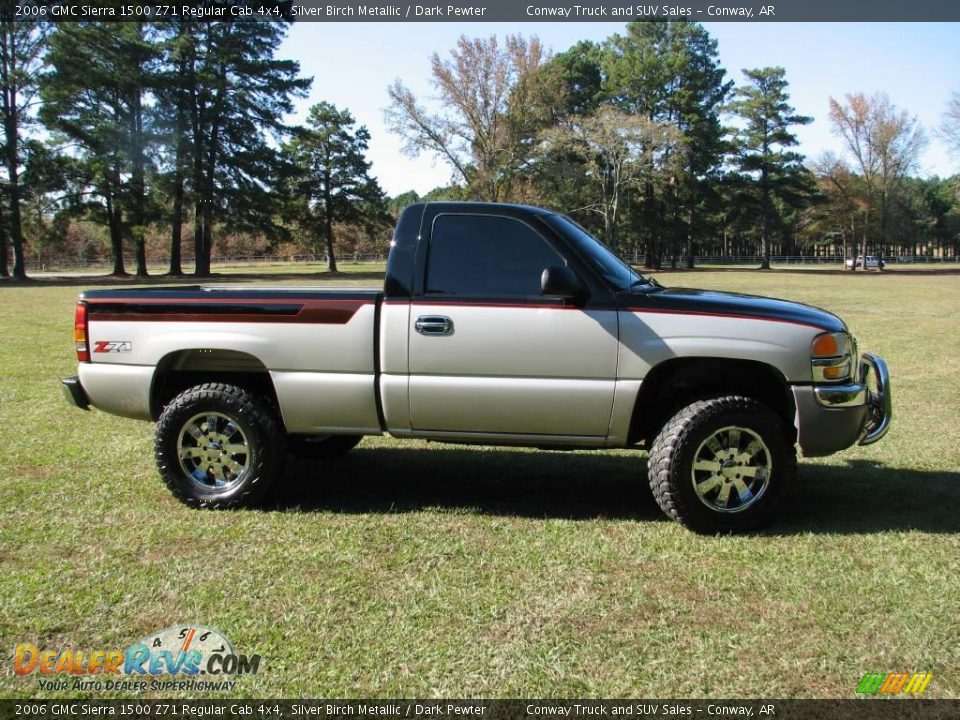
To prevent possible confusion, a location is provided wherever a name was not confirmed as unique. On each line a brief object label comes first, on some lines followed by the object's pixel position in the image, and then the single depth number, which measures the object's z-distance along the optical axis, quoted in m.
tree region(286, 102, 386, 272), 61.56
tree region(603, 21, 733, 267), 62.25
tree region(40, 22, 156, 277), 41.78
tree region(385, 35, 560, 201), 42.91
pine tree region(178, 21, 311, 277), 46.22
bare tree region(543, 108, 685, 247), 46.03
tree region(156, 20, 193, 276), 45.00
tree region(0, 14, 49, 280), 41.66
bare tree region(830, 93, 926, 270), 56.81
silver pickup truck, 4.45
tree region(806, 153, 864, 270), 61.50
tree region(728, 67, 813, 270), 63.47
